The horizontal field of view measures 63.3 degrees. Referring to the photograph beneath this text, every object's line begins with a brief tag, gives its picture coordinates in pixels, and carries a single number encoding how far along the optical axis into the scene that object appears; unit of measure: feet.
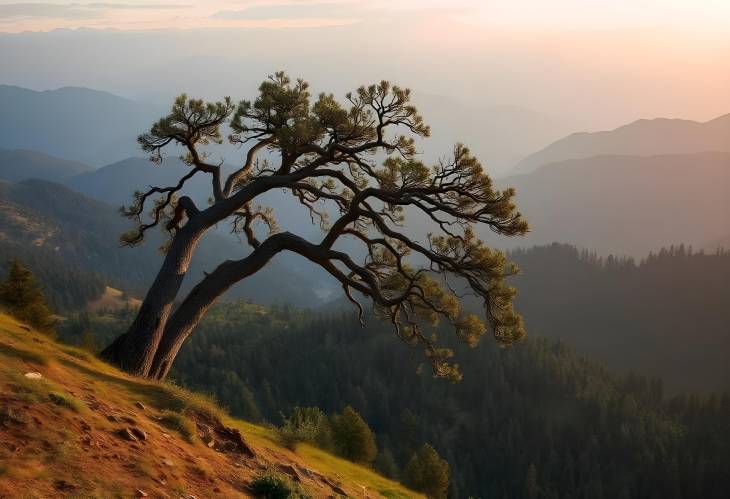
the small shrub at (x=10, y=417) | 35.53
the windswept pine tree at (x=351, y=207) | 59.06
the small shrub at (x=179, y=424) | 46.88
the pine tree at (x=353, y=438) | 176.04
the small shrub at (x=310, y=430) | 72.54
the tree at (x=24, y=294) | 125.90
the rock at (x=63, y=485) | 31.42
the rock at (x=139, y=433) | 41.44
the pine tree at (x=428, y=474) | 193.98
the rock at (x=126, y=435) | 40.32
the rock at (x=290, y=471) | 51.07
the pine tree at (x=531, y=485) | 417.08
